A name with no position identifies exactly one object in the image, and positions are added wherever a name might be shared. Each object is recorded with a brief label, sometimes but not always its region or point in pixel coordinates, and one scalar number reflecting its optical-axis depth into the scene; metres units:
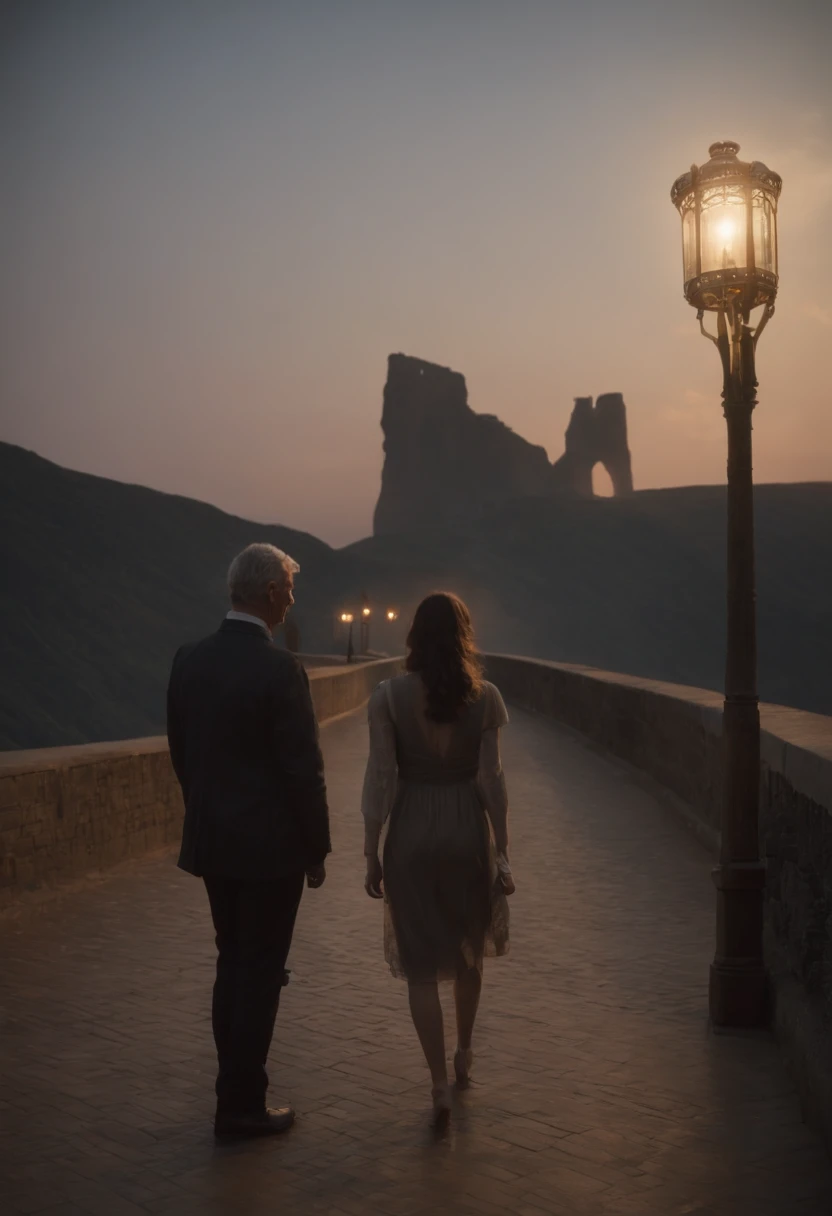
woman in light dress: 4.16
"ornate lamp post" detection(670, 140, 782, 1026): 5.19
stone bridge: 3.53
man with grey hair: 3.95
